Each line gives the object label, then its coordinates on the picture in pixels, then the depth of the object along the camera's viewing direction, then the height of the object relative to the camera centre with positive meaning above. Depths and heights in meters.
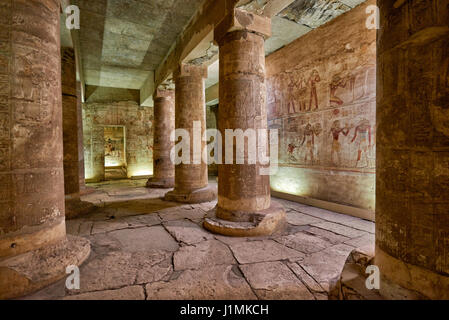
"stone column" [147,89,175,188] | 7.97 +0.60
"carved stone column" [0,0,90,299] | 1.99 +0.04
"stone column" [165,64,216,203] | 5.58 +0.90
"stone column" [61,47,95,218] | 4.63 +0.55
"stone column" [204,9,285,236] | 3.37 +0.67
